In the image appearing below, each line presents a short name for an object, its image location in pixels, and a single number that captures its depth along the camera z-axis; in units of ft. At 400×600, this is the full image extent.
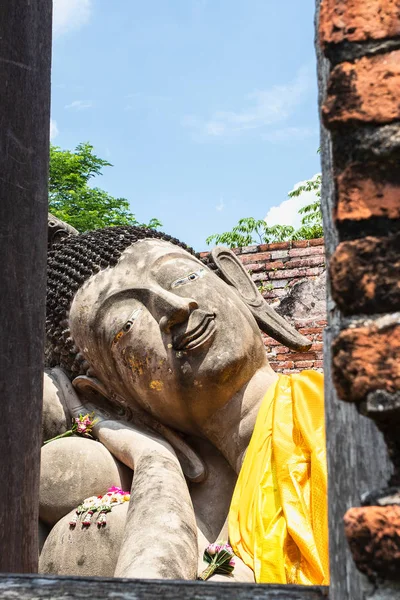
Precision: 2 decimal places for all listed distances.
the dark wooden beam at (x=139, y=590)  3.57
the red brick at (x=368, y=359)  2.83
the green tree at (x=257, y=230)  50.62
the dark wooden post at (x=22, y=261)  6.93
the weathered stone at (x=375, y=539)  2.77
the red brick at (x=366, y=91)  2.99
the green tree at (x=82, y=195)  52.80
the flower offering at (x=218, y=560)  8.84
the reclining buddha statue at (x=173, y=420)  8.79
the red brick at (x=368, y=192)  2.98
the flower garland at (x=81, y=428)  11.13
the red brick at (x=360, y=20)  3.04
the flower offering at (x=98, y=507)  9.54
